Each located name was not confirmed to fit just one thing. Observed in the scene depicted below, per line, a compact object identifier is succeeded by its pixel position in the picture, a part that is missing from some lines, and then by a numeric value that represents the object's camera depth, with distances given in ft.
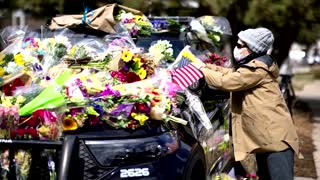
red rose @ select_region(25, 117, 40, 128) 26.75
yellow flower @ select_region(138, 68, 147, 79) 31.78
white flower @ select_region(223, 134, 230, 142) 37.92
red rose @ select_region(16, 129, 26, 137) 26.68
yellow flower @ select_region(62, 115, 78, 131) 26.32
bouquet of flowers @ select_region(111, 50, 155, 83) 31.58
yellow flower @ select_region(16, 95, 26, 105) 27.85
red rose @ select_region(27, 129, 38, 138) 26.55
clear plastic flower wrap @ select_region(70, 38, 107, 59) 35.55
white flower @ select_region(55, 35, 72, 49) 36.40
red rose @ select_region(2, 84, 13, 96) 29.50
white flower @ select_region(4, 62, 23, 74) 32.01
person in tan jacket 30.96
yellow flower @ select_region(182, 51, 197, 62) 33.36
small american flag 31.19
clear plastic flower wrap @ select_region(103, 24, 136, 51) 35.78
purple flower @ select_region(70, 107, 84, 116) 26.84
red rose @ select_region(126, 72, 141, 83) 31.51
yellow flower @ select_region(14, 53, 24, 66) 33.76
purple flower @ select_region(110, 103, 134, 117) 27.32
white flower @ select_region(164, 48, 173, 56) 37.54
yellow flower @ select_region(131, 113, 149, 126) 27.35
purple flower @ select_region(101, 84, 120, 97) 28.31
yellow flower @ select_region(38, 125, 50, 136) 26.23
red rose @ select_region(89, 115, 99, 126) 26.76
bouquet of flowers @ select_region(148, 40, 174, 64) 36.27
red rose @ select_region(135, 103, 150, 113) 27.86
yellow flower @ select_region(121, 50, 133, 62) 32.13
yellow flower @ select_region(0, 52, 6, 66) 33.92
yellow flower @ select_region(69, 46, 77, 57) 34.33
